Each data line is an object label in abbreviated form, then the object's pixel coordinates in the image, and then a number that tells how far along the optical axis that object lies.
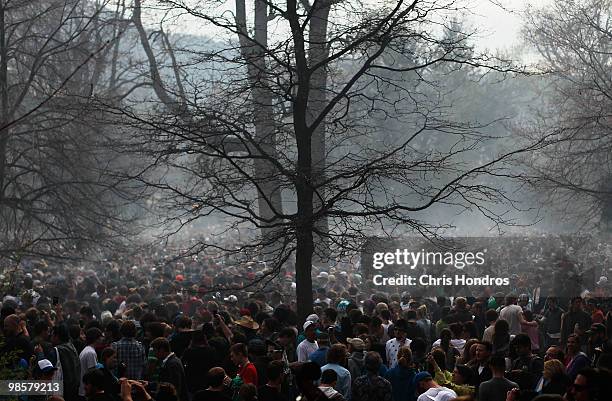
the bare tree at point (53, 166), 19.59
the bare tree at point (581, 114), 24.92
